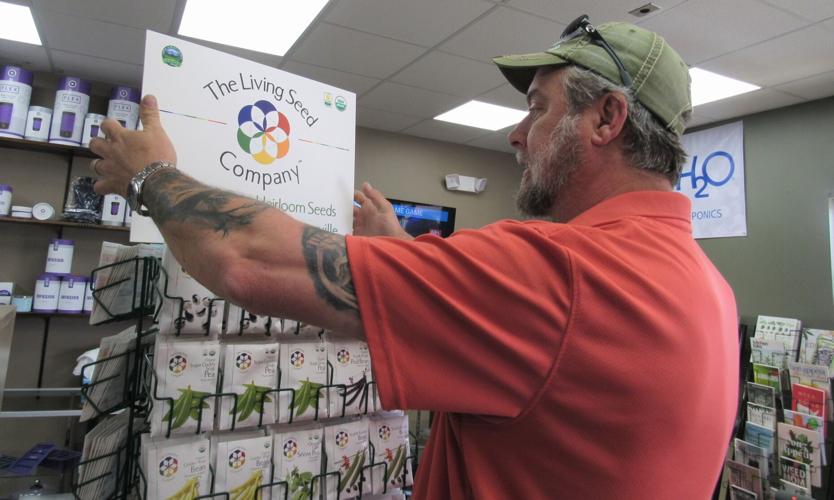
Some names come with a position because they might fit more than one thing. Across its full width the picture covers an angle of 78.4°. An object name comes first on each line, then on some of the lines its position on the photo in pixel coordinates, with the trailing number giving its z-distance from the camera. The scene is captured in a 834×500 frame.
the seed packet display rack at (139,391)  1.14
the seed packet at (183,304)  1.13
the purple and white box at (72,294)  3.41
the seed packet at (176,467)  1.08
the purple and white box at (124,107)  3.57
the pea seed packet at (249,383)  1.18
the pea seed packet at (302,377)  1.26
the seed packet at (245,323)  1.21
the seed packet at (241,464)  1.16
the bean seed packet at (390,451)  1.40
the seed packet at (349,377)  1.34
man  0.56
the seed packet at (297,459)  1.24
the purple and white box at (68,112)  3.47
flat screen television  4.95
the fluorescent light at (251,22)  2.70
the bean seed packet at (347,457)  1.32
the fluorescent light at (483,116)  4.28
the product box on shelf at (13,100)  3.33
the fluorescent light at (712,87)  3.40
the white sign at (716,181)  4.22
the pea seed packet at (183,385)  1.10
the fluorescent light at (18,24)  2.85
